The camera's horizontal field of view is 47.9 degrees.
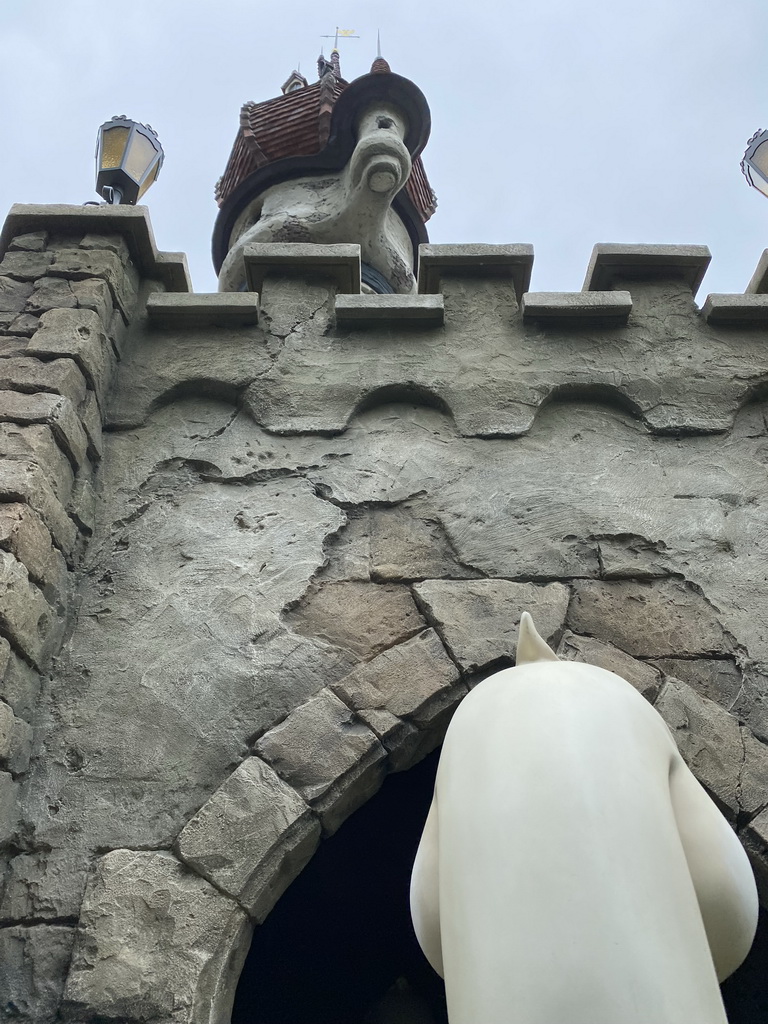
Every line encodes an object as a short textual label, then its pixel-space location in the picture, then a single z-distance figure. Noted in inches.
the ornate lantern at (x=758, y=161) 161.9
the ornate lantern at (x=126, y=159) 151.0
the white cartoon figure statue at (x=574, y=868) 41.9
